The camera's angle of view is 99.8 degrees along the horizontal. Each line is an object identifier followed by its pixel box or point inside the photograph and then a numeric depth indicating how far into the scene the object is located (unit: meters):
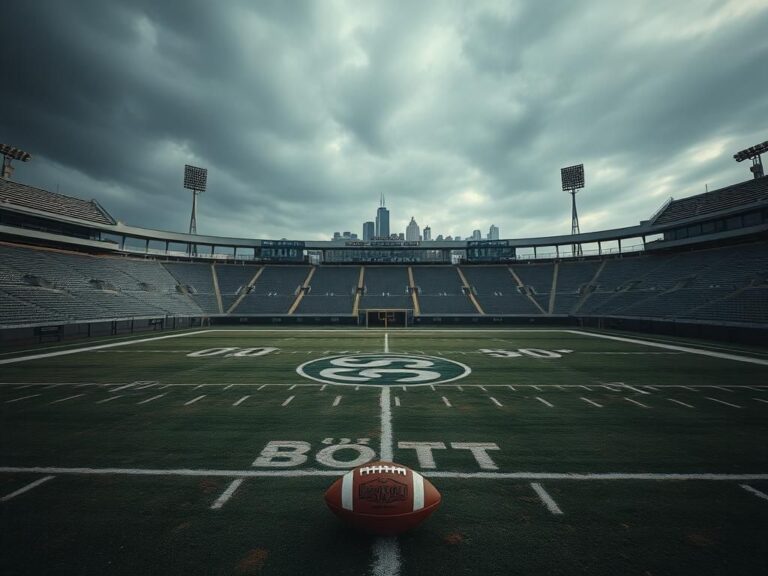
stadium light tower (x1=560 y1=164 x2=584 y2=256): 58.34
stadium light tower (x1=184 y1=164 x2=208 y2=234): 57.94
